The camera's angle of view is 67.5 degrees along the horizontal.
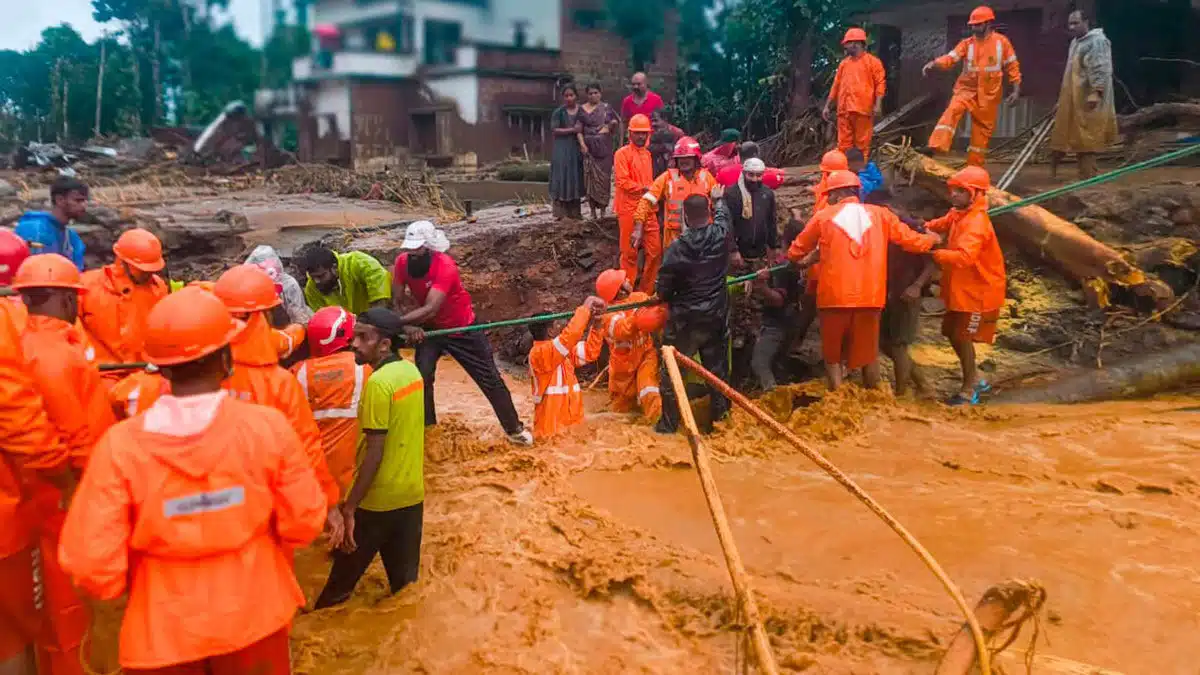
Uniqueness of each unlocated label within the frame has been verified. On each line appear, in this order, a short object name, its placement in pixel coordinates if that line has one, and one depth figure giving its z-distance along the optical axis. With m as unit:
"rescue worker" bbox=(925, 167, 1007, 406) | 6.29
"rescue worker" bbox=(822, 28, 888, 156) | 9.35
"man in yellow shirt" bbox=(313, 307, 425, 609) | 3.73
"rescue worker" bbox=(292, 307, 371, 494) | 4.04
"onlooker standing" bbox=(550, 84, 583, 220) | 9.97
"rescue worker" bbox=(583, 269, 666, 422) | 6.59
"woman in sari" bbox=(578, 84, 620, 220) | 9.98
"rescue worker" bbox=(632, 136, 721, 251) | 7.69
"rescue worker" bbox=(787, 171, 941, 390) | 6.29
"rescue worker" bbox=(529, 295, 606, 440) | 6.05
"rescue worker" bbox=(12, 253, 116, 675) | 3.35
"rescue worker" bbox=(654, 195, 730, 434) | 6.16
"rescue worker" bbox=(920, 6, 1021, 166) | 8.66
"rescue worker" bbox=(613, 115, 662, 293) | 8.46
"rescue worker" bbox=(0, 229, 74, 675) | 3.13
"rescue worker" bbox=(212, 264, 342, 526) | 3.47
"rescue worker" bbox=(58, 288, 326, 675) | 2.37
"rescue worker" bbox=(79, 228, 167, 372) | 4.73
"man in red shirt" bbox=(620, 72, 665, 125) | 9.77
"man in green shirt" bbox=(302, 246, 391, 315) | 5.77
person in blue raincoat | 5.71
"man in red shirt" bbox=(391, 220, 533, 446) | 5.93
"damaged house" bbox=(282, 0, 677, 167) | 18.42
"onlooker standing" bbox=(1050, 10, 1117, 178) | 8.59
